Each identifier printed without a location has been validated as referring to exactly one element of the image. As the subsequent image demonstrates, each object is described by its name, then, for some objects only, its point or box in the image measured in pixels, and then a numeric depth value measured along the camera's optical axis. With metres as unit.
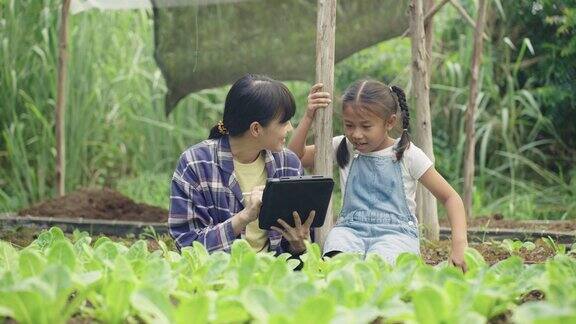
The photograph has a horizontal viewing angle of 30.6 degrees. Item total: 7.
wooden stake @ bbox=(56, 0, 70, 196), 5.28
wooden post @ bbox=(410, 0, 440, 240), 4.13
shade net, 5.21
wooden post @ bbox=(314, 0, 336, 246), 3.41
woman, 3.36
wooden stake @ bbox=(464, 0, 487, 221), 4.88
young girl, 3.40
